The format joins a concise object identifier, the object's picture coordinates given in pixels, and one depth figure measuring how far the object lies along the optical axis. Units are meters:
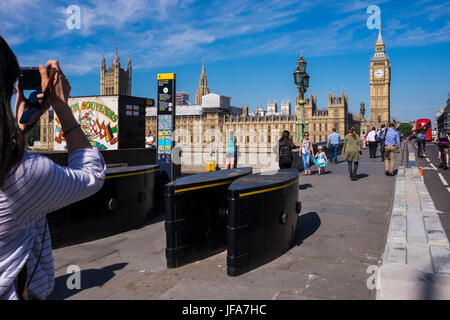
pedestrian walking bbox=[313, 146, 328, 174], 14.70
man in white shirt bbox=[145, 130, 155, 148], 15.03
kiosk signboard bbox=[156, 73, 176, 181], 9.70
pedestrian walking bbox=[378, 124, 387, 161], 19.36
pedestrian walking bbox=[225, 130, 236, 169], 13.77
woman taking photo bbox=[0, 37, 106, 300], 1.39
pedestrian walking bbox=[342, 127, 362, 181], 12.62
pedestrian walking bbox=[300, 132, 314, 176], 13.95
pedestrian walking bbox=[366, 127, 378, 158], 22.05
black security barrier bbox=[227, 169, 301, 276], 4.37
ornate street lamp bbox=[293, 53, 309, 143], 15.45
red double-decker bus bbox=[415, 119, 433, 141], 48.44
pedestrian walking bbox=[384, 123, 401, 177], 13.43
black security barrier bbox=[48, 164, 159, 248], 5.77
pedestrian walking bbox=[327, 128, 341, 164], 19.30
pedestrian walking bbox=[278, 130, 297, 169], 10.12
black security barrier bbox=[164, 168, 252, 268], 4.69
